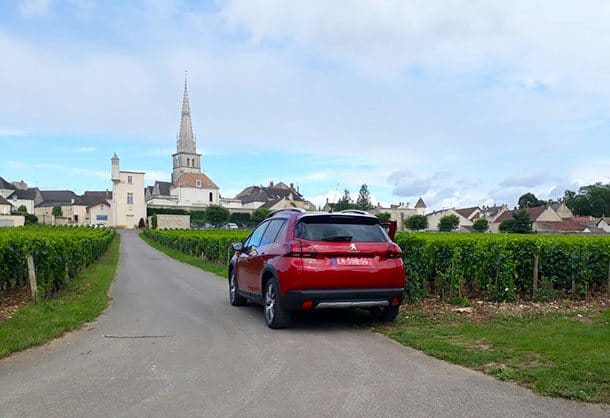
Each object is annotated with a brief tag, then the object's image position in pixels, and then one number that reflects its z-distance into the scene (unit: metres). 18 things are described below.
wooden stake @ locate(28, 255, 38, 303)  10.52
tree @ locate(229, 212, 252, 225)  106.75
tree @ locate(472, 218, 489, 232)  89.13
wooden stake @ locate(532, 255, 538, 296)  11.10
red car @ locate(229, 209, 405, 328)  7.77
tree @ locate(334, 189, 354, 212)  112.88
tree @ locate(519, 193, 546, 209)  132.50
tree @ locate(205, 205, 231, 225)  97.62
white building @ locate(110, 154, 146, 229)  97.75
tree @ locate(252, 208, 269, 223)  97.69
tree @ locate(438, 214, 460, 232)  90.75
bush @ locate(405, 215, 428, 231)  93.44
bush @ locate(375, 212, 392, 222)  92.24
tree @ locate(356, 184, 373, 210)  123.94
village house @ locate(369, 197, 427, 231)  107.93
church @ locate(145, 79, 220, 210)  118.06
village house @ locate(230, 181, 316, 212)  124.94
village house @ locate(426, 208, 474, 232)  110.69
